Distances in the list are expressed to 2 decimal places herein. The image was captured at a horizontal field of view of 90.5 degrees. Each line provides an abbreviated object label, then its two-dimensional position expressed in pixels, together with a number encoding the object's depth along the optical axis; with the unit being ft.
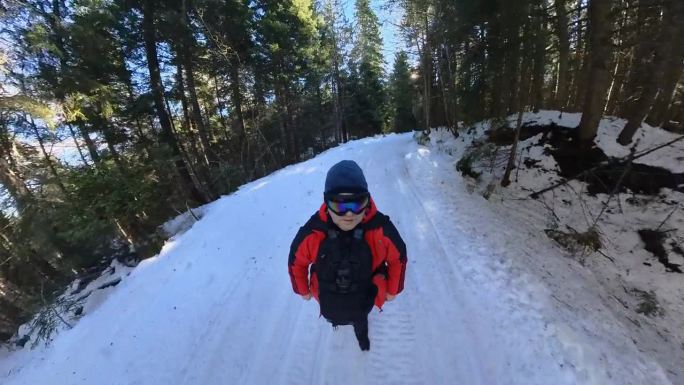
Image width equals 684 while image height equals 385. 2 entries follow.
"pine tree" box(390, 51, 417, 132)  102.17
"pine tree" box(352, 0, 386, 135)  105.09
